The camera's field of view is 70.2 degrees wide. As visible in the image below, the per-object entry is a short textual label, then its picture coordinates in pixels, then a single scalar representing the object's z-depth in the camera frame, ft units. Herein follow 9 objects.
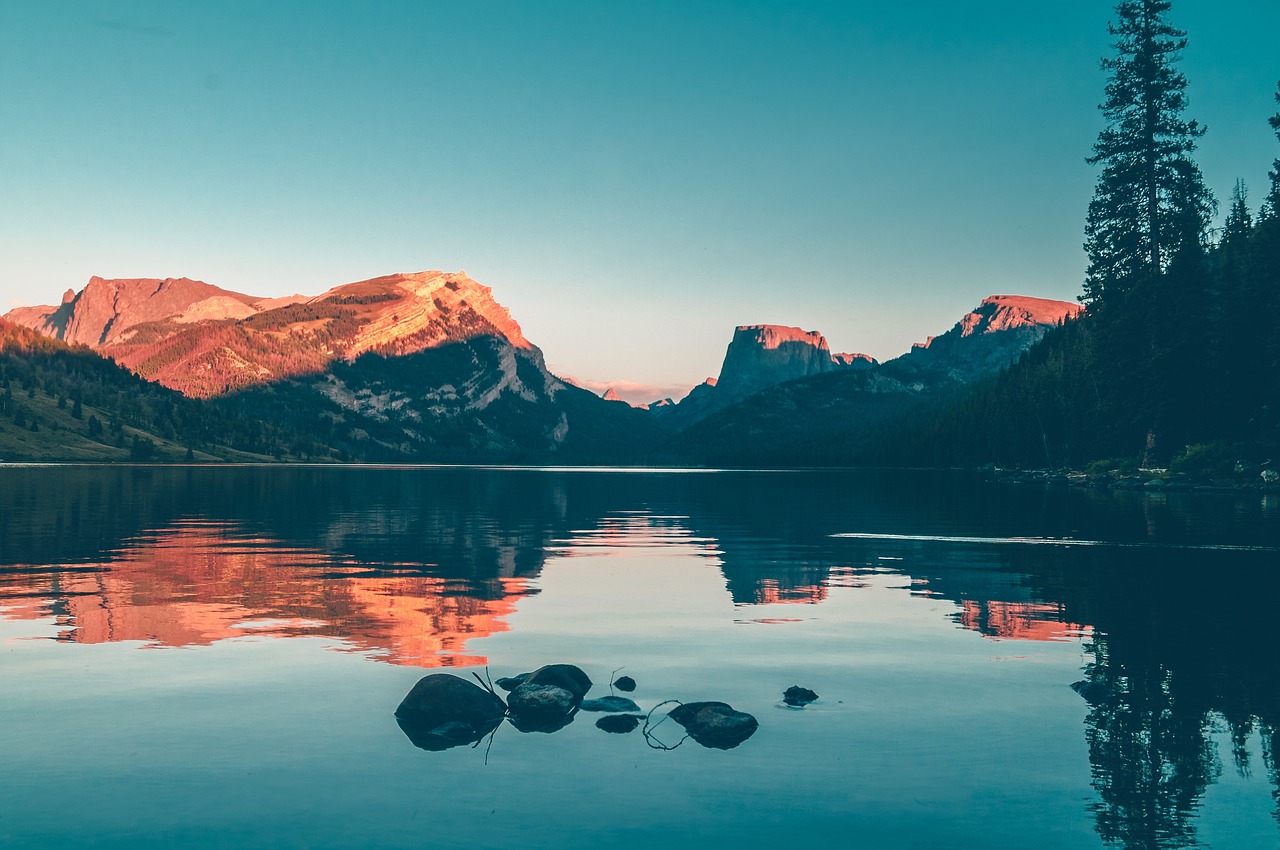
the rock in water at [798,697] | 68.39
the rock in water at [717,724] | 59.47
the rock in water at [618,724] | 61.93
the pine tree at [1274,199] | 407.97
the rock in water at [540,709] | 63.57
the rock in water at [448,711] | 60.75
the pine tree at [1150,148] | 382.83
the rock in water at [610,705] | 66.33
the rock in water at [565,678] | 70.38
